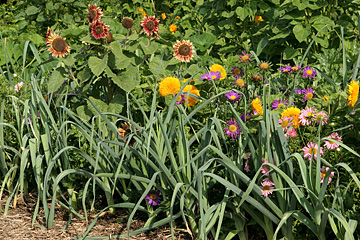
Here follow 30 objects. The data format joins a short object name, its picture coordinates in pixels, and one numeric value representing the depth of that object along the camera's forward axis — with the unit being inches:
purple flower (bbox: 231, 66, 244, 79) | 197.6
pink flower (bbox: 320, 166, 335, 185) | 152.0
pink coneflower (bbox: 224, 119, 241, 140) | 164.3
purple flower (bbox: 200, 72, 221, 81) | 189.1
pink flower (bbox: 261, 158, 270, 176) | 152.7
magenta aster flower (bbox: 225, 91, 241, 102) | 172.2
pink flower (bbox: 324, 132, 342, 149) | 148.5
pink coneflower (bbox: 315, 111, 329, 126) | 153.7
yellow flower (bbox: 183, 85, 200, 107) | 187.5
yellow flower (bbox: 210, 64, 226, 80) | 196.4
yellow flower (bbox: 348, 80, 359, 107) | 149.1
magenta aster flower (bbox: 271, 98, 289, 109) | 174.1
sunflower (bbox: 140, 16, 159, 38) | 198.3
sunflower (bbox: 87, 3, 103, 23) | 187.3
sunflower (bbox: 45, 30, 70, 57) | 184.8
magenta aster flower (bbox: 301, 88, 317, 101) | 179.3
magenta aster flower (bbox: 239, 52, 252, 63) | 191.7
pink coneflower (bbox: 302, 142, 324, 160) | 149.2
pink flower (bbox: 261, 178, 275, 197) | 149.6
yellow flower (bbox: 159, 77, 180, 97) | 188.1
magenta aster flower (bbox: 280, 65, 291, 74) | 201.6
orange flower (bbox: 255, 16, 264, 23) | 313.3
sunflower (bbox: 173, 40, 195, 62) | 197.3
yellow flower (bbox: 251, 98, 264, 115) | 166.9
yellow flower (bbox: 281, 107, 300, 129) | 157.9
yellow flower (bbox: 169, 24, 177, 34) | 338.6
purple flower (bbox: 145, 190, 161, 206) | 172.1
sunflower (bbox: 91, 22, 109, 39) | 185.4
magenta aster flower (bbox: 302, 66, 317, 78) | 196.8
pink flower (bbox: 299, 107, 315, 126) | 156.4
